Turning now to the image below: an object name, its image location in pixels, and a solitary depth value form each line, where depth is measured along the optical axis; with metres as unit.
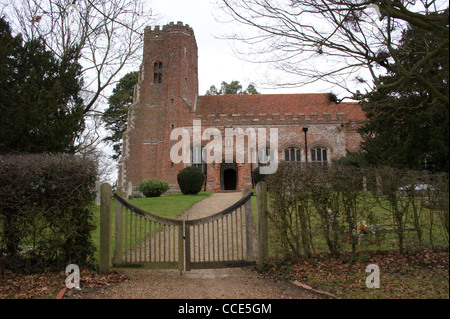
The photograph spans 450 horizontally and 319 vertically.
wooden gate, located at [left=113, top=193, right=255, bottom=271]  5.61
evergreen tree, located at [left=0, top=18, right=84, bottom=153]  10.89
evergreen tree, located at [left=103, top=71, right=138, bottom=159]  37.34
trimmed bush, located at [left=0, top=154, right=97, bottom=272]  5.32
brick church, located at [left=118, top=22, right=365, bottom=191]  28.47
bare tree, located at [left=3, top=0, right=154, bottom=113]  13.96
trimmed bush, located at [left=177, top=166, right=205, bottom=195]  22.58
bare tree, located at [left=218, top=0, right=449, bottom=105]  5.46
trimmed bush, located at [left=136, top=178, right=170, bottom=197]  22.52
